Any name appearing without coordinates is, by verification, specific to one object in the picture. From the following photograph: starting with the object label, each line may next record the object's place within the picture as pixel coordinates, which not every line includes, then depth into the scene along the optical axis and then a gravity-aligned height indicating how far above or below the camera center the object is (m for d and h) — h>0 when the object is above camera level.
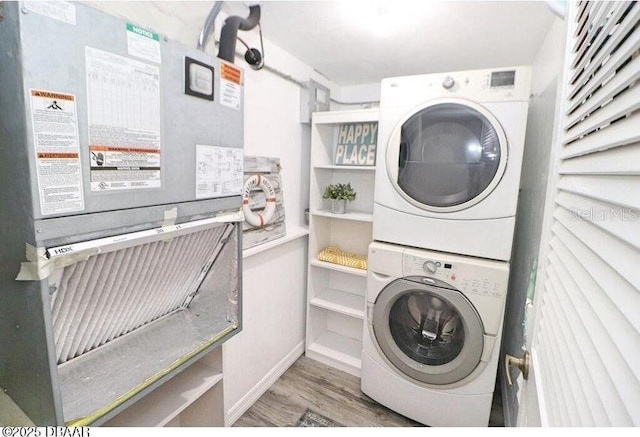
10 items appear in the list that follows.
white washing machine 1.63 -0.87
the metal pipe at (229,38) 1.20 +0.53
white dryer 1.54 +0.13
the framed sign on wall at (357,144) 2.35 +0.28
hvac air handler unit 0.64 -0.07
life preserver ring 1.79 -0.15
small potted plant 2.28 -0.12
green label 0.77 +0.36
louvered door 0.36 -0.07
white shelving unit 2.29 -0.63
